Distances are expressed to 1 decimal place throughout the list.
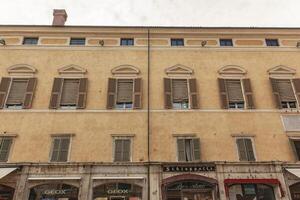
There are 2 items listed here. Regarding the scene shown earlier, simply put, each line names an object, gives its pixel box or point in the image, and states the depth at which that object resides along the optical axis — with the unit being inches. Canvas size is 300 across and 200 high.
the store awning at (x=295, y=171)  423.8
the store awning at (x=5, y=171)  408.7
